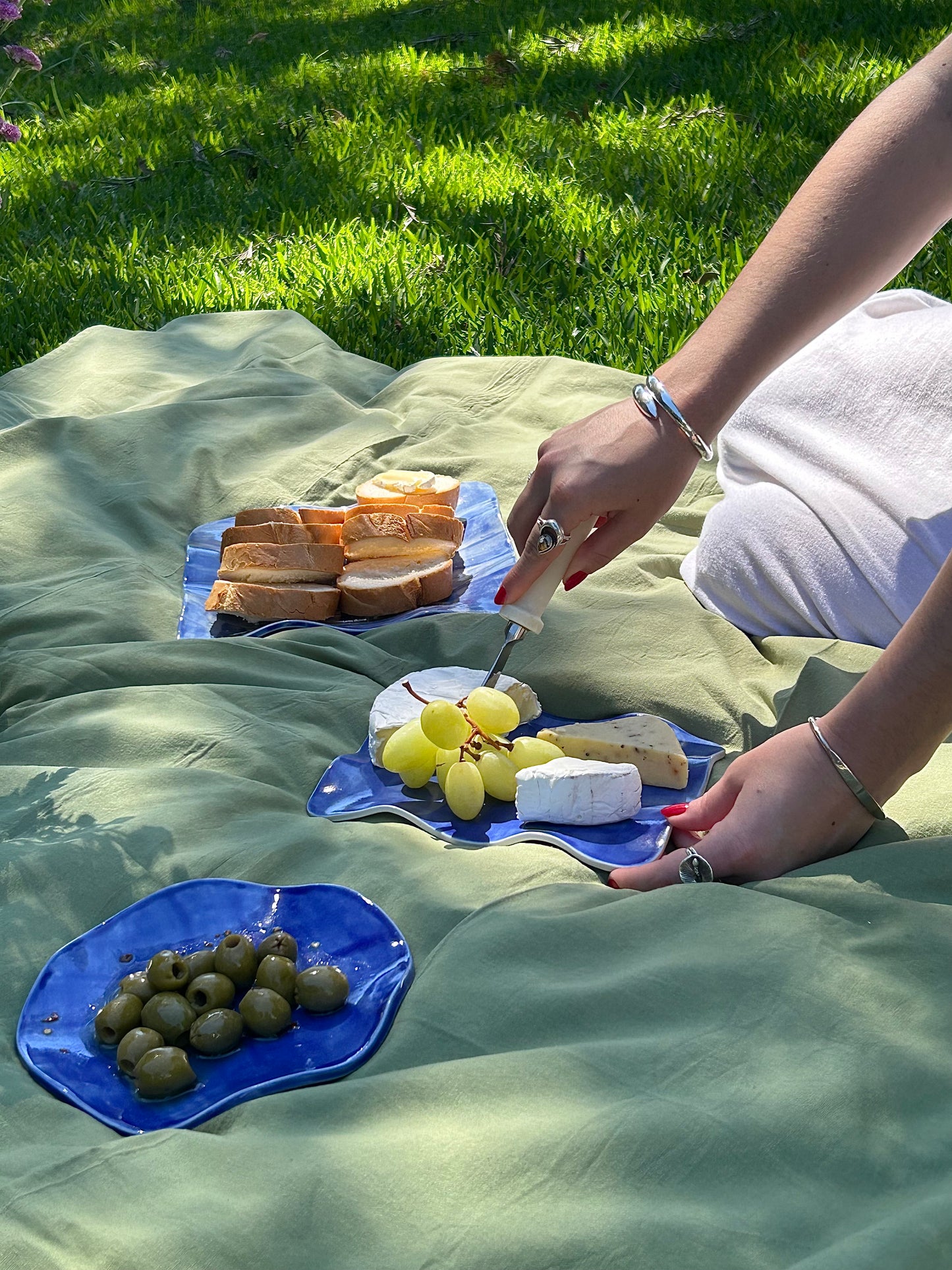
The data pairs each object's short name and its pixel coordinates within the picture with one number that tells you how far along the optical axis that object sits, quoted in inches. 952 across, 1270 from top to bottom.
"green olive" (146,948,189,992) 24.9
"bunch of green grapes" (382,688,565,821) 31.1
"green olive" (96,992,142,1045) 24.4
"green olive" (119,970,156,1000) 24.9
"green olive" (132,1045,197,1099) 23.4
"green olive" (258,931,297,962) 25.6
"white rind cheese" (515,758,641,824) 30.7
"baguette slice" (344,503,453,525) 45.0
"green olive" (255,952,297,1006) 25.0
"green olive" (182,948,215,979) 25.4
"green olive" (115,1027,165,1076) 23.7
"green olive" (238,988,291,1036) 24.6
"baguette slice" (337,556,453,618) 41.2
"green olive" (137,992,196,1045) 24.1
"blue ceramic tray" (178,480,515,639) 41.3
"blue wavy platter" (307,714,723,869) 30.1
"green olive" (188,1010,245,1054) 24.2
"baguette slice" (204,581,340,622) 40.5
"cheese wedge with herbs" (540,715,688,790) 32.5
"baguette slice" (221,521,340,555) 43.3
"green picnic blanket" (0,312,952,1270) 19.6
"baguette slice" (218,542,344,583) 41.7
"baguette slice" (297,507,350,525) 45.9
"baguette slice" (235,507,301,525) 44.8
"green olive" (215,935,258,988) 25.2
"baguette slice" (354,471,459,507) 46.4
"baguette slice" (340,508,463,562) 43.0
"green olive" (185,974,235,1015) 24.7
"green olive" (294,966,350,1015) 24.9
